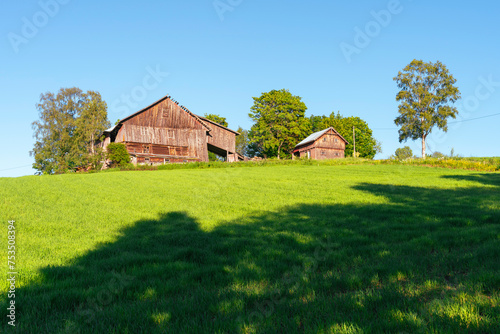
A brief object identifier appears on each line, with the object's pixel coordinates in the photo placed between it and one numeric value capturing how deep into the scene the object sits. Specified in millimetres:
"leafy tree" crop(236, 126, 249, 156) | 99612
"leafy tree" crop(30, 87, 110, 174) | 49656
